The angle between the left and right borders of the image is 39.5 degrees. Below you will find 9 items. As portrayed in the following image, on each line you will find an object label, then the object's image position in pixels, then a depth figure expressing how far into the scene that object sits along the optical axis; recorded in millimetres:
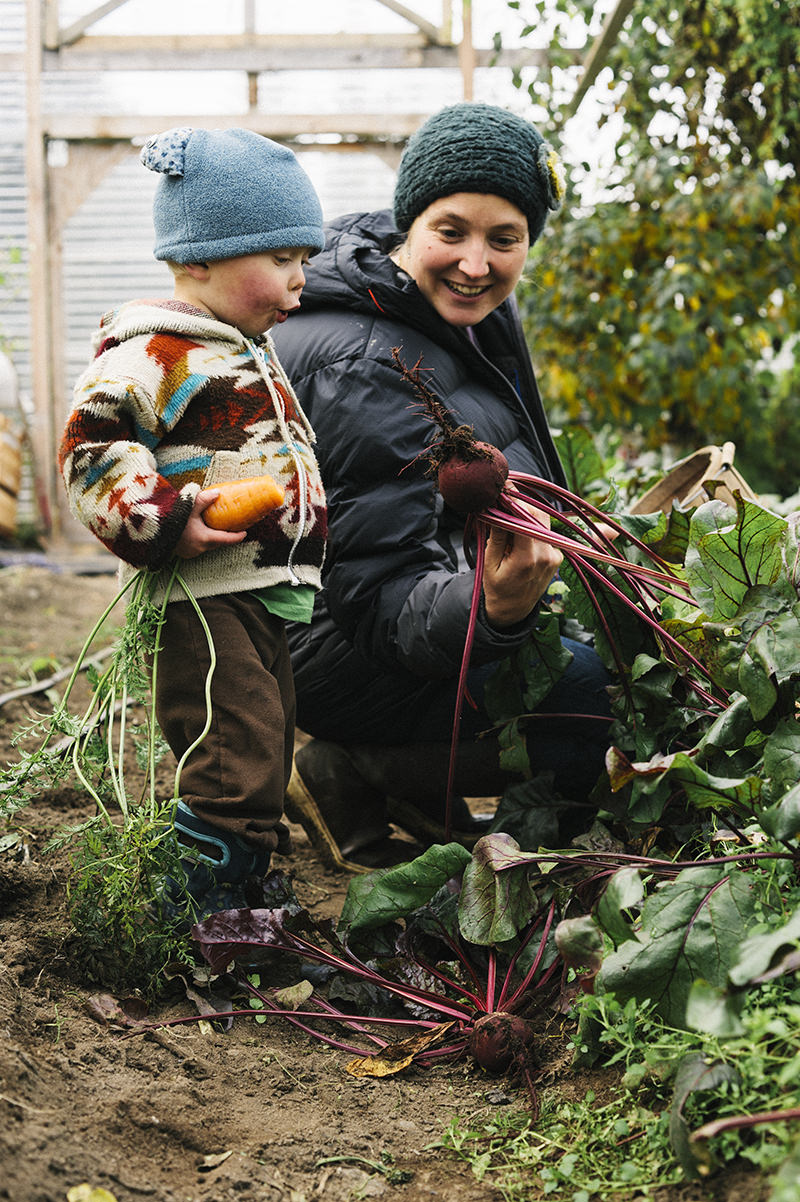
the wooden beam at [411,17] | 7102
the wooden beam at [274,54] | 7188
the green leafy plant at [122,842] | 1589
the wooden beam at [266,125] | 7184
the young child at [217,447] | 1662
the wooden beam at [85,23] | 7168
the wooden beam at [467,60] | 6941
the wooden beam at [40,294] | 7309
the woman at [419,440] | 2021
